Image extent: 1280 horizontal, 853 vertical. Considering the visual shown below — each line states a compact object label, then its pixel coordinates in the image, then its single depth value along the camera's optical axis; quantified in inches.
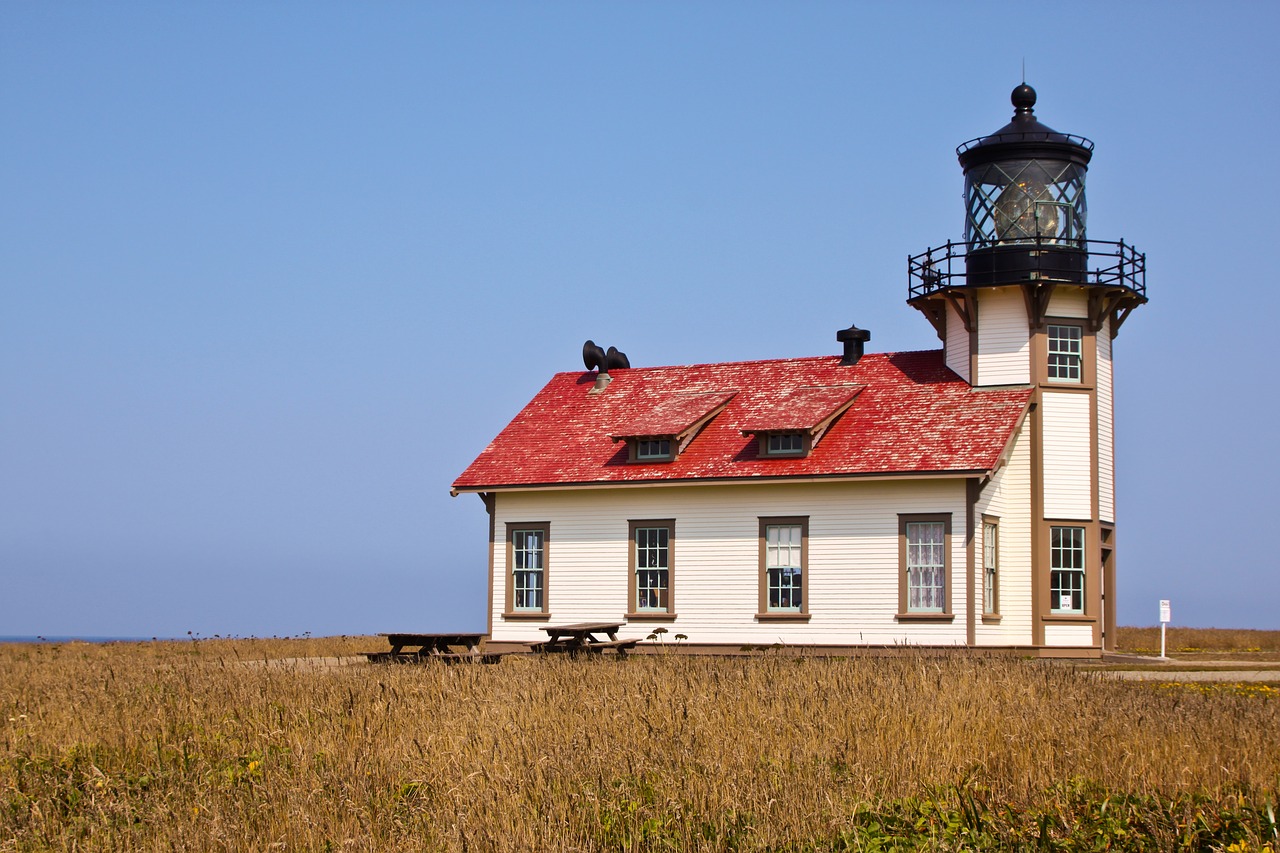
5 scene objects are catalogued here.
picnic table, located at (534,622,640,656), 847.7
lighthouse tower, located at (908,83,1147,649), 940.0
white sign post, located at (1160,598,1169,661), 1032.8
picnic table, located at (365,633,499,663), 838.5
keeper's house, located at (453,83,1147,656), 907.4
